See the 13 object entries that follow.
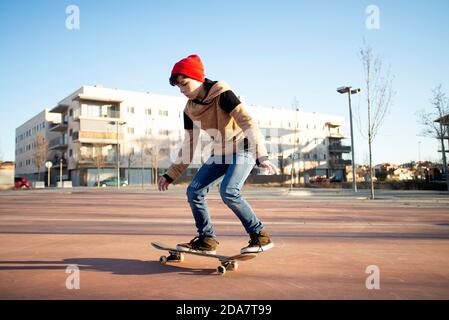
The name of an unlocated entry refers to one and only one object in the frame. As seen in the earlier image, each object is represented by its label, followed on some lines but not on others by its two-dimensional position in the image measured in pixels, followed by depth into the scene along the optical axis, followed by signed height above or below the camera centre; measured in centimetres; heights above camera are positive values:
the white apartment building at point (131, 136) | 4853 +697
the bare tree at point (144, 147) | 5138 +495
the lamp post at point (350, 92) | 2117 +549
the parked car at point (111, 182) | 4584 -21
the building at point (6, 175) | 3662 +90
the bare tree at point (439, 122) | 2219 +330
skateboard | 293 -72
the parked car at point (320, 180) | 4974 -76
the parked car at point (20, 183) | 3848 +0
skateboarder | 306 +28
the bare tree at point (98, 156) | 4550 +338
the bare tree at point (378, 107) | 1697 +335
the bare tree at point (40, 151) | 5034 +470
